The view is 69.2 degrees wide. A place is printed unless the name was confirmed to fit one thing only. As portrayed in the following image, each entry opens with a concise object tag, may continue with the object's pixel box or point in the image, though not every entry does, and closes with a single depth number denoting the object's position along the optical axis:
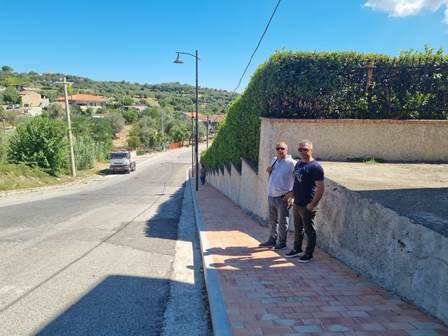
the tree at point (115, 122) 75.94
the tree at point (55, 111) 76.69
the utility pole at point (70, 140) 26.28
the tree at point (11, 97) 94.31
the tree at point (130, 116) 90.16
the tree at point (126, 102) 118.00
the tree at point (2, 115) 59.38
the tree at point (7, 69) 171.38
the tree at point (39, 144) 25.27
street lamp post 18.37
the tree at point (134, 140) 65.19
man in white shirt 5.09
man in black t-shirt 4.27
